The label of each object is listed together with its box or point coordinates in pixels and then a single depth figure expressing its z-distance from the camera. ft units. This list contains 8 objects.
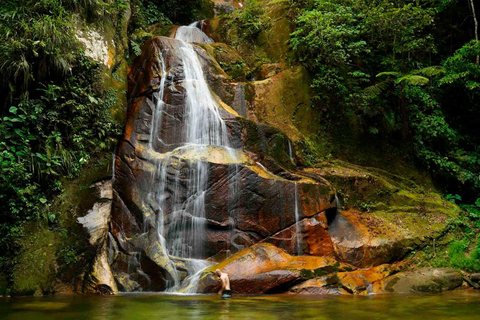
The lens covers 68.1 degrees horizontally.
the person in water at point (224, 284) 23.98
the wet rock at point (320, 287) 25.30
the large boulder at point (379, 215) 31.19
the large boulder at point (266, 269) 25.54
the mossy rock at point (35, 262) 24.04
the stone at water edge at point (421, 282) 26.58
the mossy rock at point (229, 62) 46.70
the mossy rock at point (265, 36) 50.85
